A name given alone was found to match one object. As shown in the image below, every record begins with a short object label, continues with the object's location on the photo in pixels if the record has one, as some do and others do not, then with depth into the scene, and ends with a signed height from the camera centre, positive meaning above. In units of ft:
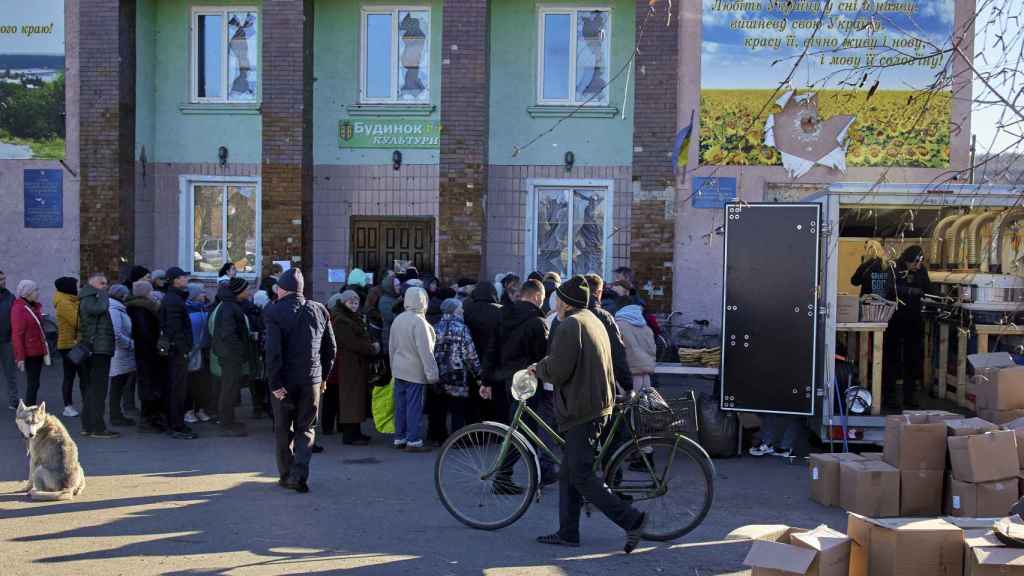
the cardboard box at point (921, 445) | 27.02 -5.13
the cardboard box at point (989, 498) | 25.98 -6.30
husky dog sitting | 26.86 -5.95
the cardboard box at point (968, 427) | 26.71 -4.58
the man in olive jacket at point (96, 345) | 35.55 -3.62
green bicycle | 23.67 -5.32
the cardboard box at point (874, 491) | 27.04 -6.40
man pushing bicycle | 22.47 -3.42
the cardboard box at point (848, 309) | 34.22 -1.82
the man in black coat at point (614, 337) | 25.30 -2.23
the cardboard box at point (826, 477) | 28.04 -6.31
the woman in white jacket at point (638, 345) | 32.45 -3.03
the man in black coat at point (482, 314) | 35.27 -2.28
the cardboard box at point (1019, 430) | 26.68 -4.70
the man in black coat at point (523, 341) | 29.19 -2.74
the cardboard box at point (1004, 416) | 29.60 -4.70
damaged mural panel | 51.93 +8.18
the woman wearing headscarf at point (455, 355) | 34.76 -3.68
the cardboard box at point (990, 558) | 16.30 -5.00
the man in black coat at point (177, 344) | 36.27 -3.65
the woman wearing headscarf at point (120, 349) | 36.17 -3.86
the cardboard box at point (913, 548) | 17.98 -5.31
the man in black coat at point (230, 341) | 36.81 -3.53
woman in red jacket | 37.55 -3.38
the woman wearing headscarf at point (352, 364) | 35.88 -4.25
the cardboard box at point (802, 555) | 17.13 -5.25
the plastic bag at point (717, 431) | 33.94 -6.05
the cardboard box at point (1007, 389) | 29.60 -3.89
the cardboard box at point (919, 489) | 27.20 -6.36
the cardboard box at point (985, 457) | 25.90 -5.21
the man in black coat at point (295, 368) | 27.58 -3.39
